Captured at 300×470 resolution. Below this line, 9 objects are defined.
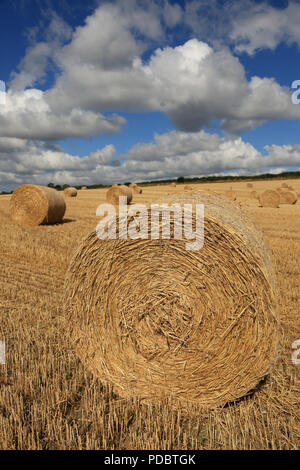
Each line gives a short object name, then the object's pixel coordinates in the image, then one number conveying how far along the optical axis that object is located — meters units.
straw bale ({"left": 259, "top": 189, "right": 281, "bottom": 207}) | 21.05
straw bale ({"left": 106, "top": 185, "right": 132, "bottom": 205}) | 21.25
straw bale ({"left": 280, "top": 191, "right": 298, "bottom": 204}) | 23.17
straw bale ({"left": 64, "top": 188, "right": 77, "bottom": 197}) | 30.78
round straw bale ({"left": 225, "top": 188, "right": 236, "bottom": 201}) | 23.42
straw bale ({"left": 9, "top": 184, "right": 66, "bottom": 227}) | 12.84
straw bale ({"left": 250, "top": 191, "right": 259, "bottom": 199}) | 27.27
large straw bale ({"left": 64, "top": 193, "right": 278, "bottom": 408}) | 3.07
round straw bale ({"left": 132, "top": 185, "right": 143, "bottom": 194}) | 31.59
